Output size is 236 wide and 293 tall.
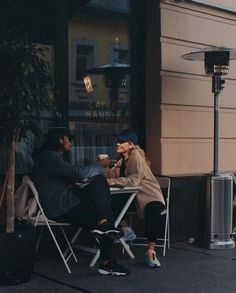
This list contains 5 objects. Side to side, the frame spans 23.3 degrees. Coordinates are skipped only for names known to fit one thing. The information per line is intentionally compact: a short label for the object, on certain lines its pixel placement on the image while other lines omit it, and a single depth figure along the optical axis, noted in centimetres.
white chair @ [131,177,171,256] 670
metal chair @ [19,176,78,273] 552
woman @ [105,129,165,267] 609
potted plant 499
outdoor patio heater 698
